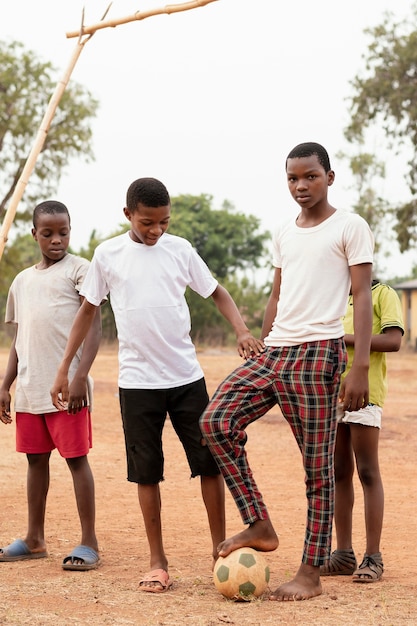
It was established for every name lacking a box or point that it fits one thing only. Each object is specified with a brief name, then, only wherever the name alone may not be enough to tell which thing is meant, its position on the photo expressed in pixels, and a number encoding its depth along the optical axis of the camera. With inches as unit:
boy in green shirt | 197.2
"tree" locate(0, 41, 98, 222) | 893.8
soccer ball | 173.2
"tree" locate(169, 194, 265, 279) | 1690.5
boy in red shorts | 213.5
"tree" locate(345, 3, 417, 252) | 996.6
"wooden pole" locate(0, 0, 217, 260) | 204.8
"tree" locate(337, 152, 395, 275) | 1455.5
